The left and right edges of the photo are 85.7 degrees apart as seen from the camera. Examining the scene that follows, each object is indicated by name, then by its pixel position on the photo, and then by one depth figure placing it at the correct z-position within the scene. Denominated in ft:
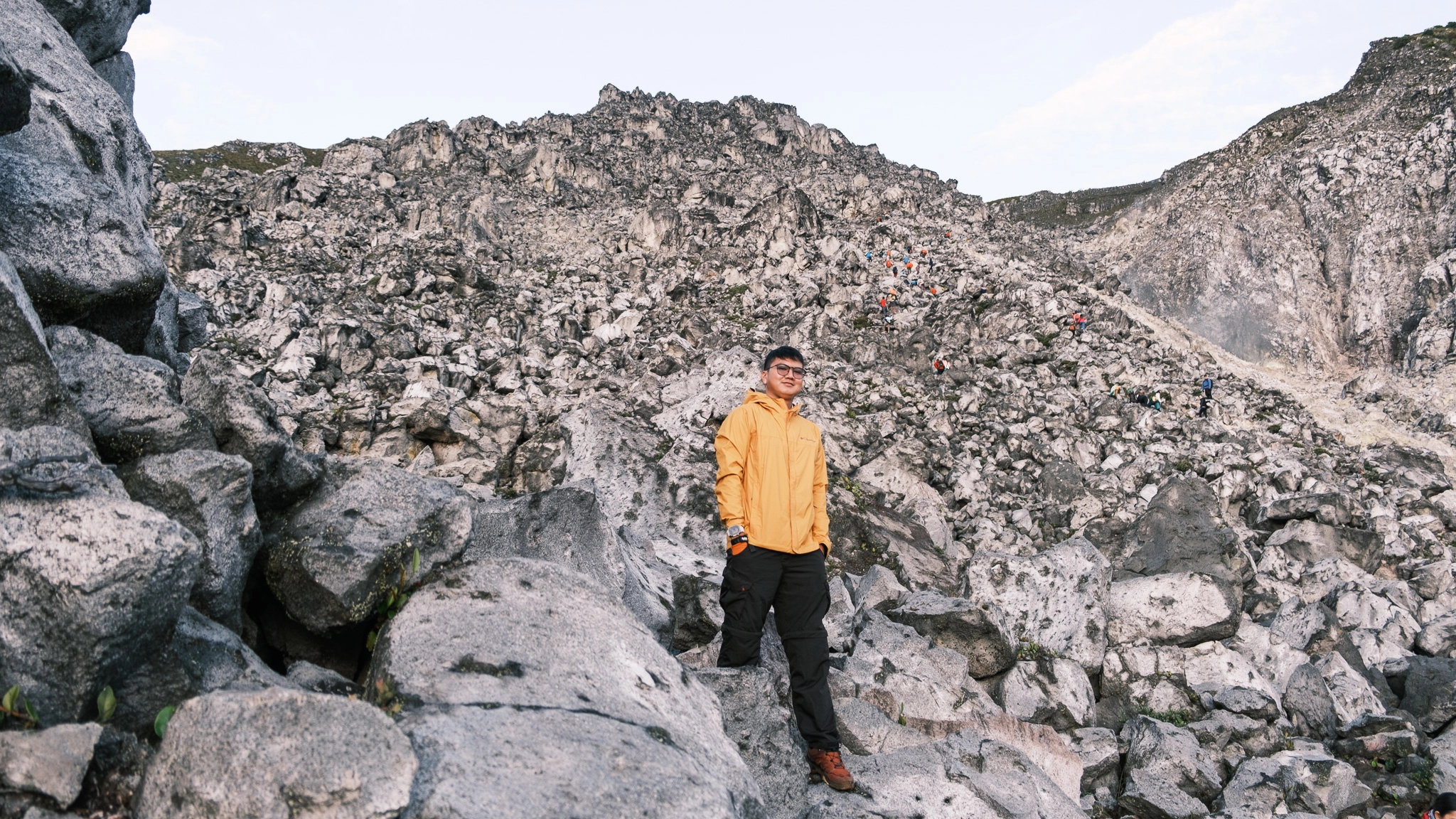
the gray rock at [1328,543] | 57.26
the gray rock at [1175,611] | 34.83
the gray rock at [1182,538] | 48.14
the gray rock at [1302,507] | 59.93
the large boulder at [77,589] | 10.49
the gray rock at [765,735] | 16.63
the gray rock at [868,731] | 21.04
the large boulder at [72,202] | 16.94
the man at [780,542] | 18.58
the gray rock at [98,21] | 23.56
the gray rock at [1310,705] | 30.48
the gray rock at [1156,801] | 24.30
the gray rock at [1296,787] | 25.36
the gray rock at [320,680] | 14.19
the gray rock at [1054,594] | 33.65
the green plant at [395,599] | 15.71
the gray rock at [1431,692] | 30.86
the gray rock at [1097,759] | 26.37
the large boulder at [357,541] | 15.23
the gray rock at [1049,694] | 28.09
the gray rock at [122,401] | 15.25
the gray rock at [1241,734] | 28.63
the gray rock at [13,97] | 14.83
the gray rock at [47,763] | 9.14
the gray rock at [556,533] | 21.03
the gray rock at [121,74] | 27.53
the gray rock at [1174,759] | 25.81
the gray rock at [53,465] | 10.96
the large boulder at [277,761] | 8.99
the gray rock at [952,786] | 17.53
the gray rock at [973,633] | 28.55
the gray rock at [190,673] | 11.57
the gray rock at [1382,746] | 28.27
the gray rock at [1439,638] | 38.09
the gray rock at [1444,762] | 26.04
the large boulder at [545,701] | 10.66
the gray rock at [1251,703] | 30.19
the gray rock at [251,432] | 17.21
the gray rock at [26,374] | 13.44
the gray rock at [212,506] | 14.17
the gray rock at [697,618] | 23.86
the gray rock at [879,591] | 34.32
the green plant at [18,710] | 9.89
